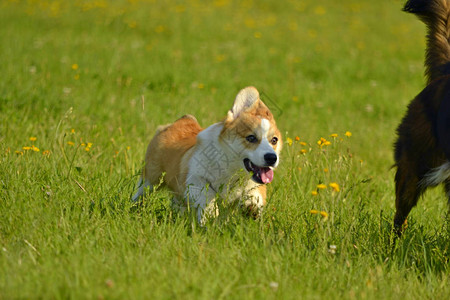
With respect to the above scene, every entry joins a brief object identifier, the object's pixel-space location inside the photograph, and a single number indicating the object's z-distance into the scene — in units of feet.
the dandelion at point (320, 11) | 99.40
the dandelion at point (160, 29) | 73.15
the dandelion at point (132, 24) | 73.41
